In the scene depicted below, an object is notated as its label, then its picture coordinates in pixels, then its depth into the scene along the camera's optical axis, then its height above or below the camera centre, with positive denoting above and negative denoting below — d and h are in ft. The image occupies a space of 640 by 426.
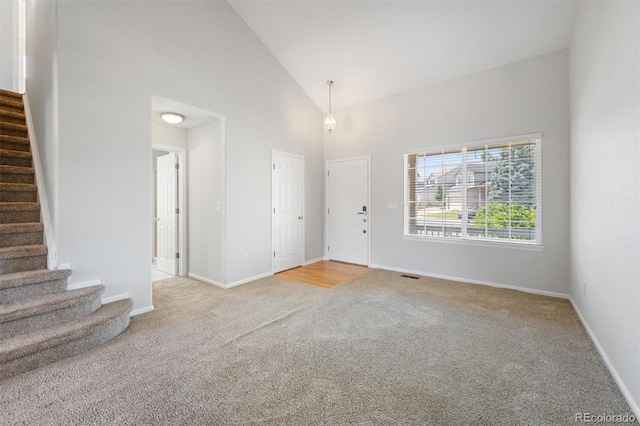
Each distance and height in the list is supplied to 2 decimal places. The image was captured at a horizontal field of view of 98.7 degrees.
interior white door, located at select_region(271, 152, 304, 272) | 15.75 +0.09
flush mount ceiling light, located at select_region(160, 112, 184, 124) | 12.40 +4.33
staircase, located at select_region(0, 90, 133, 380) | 6.90 -2.51
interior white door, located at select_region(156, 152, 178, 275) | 15.12 -0.18
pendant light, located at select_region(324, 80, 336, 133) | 15.48 +4.99
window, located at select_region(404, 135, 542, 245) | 12.42 +0.94
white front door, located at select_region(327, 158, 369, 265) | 17.31 +0.09
